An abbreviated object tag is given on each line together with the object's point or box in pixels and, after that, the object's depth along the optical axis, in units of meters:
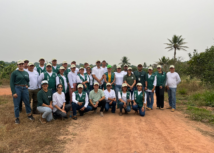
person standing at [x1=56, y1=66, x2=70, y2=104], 6.45
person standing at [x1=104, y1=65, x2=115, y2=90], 7.31
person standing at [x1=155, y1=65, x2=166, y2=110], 7.65
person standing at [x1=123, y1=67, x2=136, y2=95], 7.27
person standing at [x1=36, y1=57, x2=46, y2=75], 6.75
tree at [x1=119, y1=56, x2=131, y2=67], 46.19
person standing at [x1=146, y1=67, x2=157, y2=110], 7.48
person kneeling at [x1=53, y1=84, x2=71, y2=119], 5.81
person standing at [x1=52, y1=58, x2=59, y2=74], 7.04
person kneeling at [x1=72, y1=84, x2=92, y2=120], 6.15
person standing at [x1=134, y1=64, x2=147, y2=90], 7.54
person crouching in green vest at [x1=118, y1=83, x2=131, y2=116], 6.61
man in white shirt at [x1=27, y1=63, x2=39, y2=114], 6.13
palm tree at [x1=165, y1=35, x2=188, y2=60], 34.00
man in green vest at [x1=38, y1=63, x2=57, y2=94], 6.20
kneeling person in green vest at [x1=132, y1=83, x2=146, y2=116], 6.57
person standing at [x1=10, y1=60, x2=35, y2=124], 5.32
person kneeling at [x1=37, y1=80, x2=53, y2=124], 5.50
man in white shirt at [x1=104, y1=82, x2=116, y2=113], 6.76
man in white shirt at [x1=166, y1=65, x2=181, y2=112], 7.68
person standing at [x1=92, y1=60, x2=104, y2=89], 7.50
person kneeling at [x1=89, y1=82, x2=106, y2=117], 6.54
